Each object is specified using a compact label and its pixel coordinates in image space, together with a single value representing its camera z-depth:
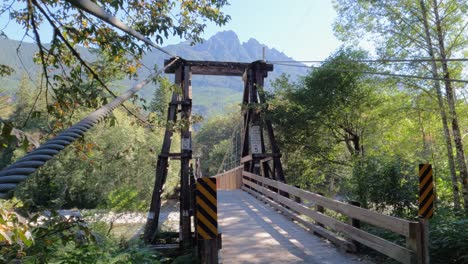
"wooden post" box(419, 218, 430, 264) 3.06
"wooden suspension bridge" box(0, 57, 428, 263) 3.11
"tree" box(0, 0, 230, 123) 2.84
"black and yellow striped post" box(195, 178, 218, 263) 3.33
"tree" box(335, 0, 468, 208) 7.14
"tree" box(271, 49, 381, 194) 10.30
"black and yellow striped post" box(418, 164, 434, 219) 3.98
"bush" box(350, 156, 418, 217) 6.07
